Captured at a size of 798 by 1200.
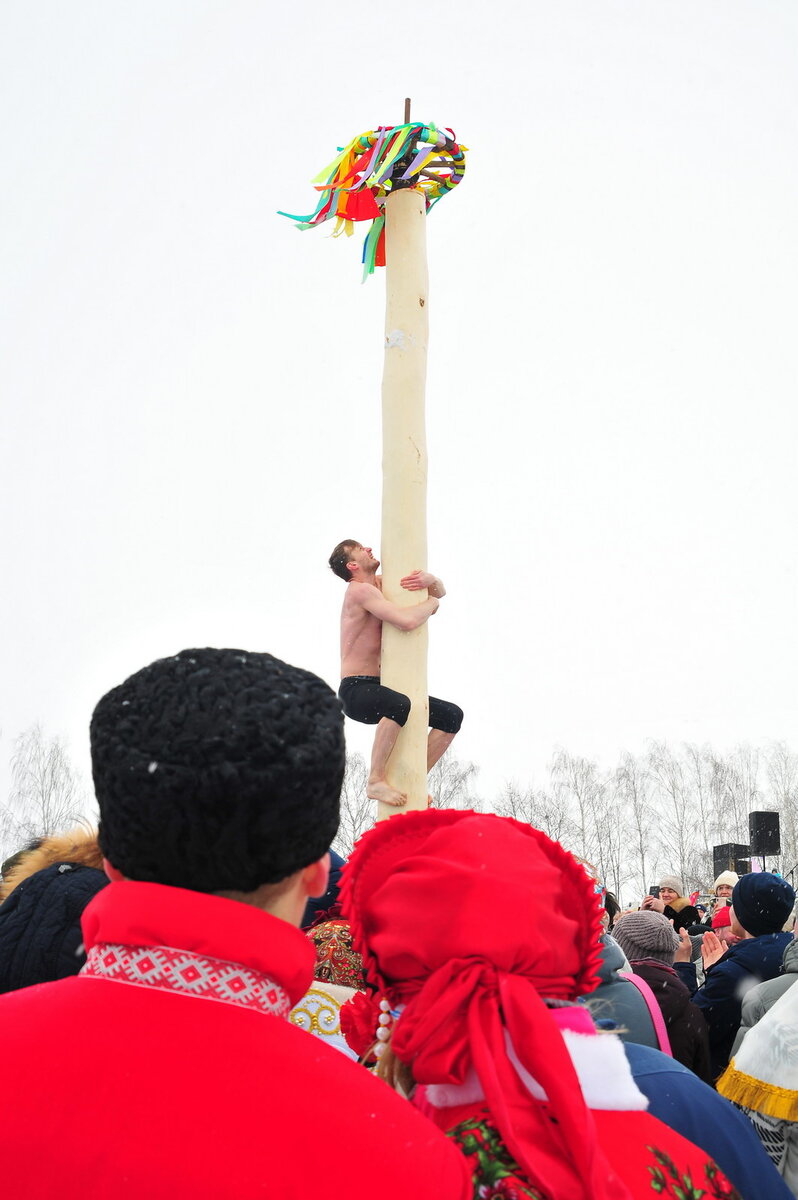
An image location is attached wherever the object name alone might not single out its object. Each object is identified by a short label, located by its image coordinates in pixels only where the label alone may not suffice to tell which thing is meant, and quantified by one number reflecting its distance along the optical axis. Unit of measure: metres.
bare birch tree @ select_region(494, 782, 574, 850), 50.00
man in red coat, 1.06
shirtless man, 5.55
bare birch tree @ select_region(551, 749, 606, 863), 51.38
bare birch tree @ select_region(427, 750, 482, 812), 46.67
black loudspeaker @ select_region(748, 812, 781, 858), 14.34
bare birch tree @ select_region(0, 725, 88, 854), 37.97
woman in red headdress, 1.38
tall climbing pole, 5.67
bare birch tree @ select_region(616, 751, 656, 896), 52.19
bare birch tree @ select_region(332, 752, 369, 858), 42.25
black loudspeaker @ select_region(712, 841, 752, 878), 17.17
